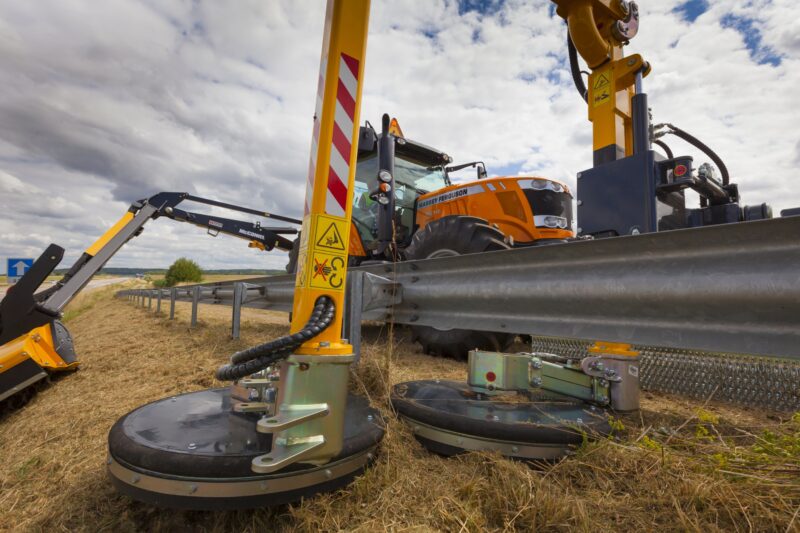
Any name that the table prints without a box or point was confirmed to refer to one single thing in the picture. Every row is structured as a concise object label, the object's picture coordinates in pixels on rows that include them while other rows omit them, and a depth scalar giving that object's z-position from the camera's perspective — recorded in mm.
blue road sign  7234
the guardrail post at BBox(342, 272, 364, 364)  2170
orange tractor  3875
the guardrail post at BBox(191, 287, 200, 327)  6711
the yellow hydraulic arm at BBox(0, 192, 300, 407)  3158
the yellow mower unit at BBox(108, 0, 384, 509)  1144
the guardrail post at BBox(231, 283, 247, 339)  4414
